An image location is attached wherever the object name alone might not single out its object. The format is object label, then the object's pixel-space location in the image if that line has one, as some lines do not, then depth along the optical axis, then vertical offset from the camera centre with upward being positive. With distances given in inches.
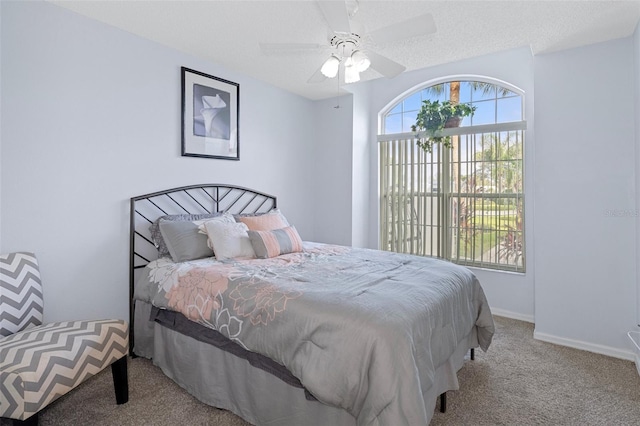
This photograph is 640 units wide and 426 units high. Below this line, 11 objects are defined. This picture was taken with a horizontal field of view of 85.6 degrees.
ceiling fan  78.7 +45.4
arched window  152.7 +18.7
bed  60.5 -21.7
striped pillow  111.0 -8.1
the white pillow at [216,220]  111.7 -0.8
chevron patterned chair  62.6 -27.0
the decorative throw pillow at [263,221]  126.9 -1.2
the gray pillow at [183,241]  106.3 -7.3
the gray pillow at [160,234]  111.3 -5.4
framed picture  127.5 +39.8
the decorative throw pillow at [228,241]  107.3 -7.3
